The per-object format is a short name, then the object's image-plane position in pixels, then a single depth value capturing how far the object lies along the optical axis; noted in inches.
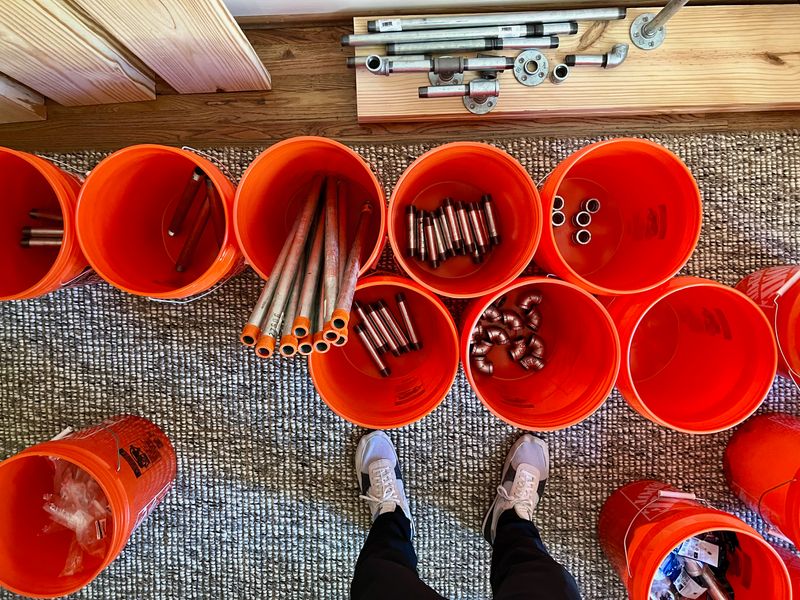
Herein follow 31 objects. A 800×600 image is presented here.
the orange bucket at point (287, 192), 42.2
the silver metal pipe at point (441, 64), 49.3
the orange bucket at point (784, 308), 47.8
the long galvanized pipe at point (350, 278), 35.3
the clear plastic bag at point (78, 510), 48.0
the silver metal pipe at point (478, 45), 49.8
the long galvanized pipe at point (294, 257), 37.5
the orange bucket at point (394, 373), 43.0
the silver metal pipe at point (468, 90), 49.5
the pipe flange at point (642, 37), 50.6
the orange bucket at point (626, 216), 42.6
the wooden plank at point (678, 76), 51.3
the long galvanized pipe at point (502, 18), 49.9
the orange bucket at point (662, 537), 42.4
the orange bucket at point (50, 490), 43.8
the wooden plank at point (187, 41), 41.2
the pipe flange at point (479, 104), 51.8
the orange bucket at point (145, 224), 42.1
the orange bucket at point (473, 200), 42.0
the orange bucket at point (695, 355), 43.6
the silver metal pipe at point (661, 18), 41.4
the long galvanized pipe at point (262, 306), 35.7
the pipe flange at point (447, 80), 51.3
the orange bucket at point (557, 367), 43.1
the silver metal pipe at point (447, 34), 49.6
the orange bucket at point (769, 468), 45.8
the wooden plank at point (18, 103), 50.0
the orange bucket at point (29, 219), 42.7
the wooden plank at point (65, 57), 40.6
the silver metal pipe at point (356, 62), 51.6
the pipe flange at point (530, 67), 50.9
